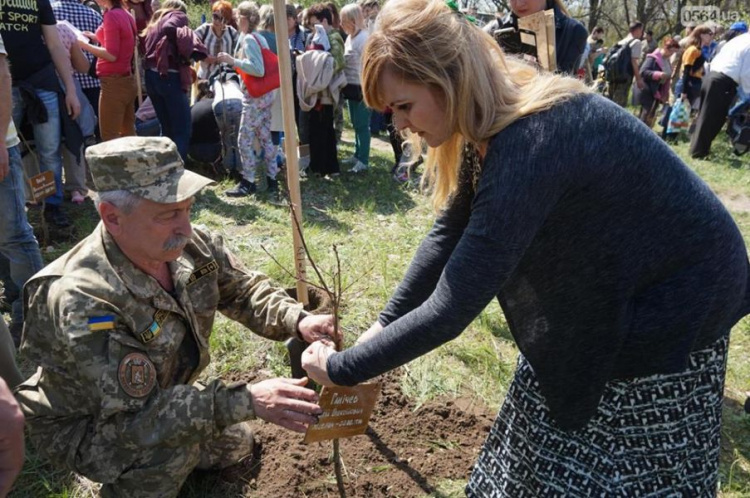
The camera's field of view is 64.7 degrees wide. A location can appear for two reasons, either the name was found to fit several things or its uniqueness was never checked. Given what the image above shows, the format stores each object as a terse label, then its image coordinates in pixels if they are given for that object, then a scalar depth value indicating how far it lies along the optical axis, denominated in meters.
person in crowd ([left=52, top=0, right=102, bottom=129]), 5.98
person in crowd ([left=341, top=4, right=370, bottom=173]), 6.96
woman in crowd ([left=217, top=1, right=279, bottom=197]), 6.02
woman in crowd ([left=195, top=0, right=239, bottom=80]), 7.80
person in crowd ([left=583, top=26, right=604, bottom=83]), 13.92
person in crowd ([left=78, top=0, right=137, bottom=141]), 5.60
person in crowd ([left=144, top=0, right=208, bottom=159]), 5.86
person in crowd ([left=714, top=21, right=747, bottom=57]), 10.87
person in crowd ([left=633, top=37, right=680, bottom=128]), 10.80
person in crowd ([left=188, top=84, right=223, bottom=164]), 7.07
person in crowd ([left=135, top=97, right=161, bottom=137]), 6.85
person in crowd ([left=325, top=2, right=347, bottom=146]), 7.84
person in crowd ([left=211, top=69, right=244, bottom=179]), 6.84
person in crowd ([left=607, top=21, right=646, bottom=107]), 10.67
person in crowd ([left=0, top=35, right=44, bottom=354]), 3.04
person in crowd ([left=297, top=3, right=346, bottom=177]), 6.62
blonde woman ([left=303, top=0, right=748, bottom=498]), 1.40
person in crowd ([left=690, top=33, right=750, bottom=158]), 8.20
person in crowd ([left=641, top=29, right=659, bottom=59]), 15.77
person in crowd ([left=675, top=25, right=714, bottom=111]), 10.19
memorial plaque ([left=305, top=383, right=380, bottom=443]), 1.90
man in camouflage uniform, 1.89
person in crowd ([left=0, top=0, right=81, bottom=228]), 4.13
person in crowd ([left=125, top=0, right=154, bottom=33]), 6.56
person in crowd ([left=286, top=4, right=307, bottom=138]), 7.01
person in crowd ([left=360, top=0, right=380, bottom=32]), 7.62
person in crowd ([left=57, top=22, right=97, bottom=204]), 5.24
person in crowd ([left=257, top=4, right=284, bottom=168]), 6.11
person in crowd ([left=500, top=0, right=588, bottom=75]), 3.60
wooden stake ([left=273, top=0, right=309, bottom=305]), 2.59
